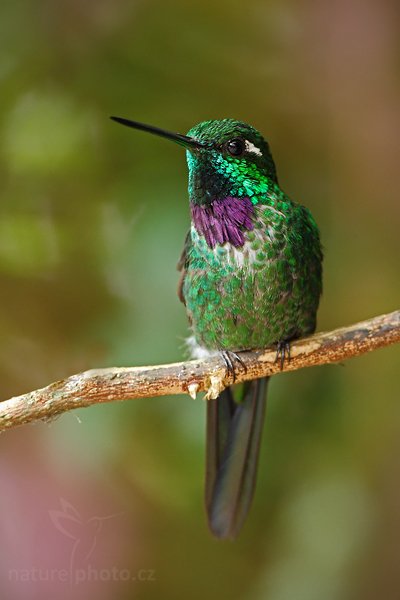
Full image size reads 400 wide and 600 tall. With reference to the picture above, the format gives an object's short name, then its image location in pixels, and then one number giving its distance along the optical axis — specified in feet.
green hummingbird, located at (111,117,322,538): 4.21
